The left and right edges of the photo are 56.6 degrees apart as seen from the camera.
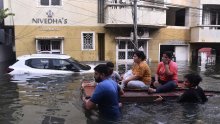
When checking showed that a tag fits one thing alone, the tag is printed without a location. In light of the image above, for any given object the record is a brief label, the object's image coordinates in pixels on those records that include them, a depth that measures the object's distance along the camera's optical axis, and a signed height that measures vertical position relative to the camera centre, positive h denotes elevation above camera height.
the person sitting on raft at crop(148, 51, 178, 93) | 5.99 -0.70
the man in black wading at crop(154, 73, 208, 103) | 5.03 -1.01
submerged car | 8.78 -0.48
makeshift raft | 5.53 -1.16
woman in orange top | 5.84 -0.62
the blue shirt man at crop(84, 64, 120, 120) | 3.56 -0.70
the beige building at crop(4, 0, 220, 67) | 14.51 +1.85
